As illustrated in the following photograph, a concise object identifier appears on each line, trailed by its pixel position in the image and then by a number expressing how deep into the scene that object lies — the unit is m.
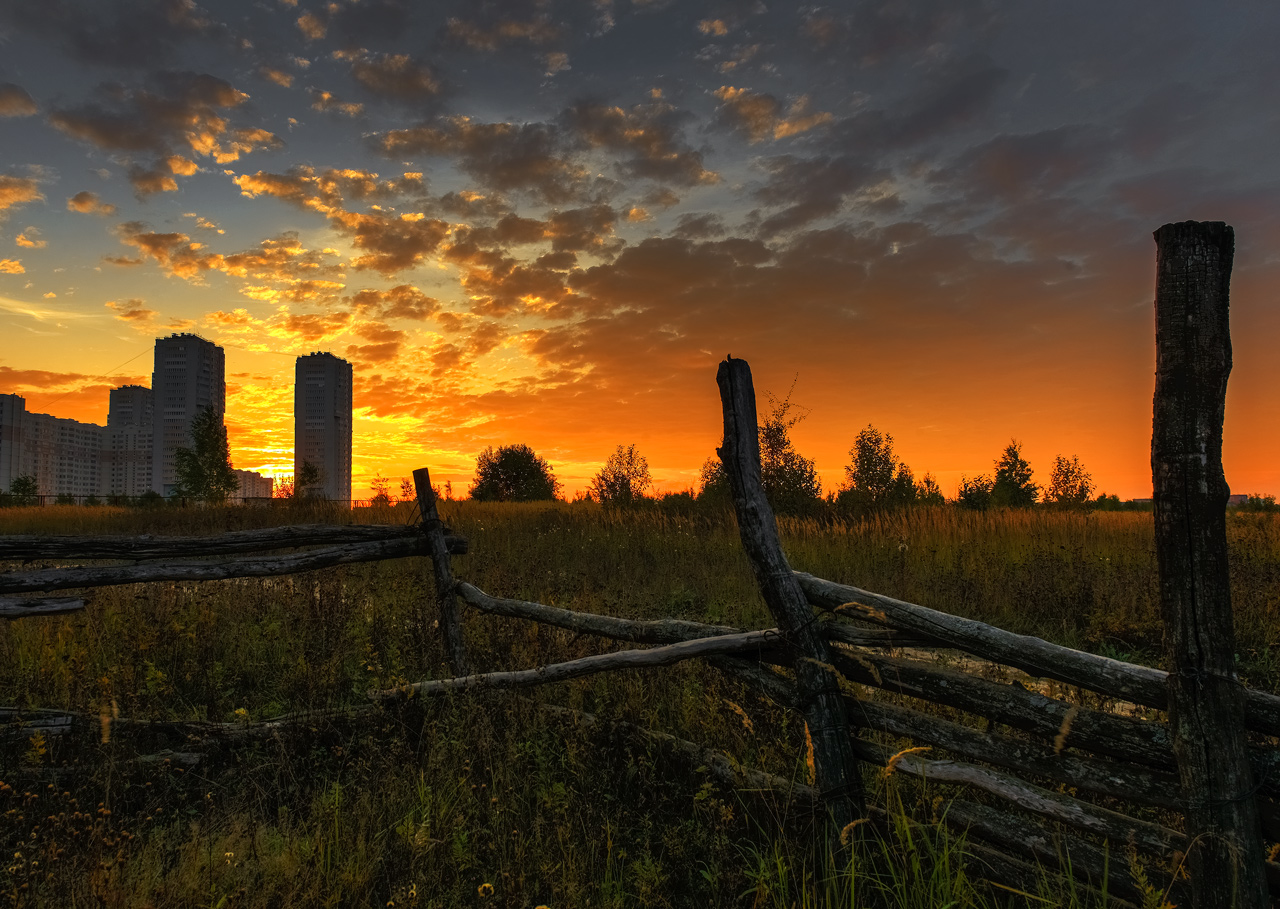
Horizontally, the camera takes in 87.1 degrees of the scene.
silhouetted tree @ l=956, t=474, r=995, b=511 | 26.33
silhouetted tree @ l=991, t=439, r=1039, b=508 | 39.48
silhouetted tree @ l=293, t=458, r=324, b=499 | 32.98
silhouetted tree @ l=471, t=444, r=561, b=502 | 45.90
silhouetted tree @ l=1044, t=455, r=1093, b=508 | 41.69
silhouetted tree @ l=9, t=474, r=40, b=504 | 50.30
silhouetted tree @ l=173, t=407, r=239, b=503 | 37.94
